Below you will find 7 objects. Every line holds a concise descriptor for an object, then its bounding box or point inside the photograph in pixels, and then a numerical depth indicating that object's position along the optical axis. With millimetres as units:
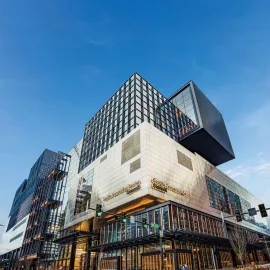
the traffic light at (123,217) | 18691
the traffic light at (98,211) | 16812
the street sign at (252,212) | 19828
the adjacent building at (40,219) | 65375
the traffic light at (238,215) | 20070
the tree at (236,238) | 38269
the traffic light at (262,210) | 17688
